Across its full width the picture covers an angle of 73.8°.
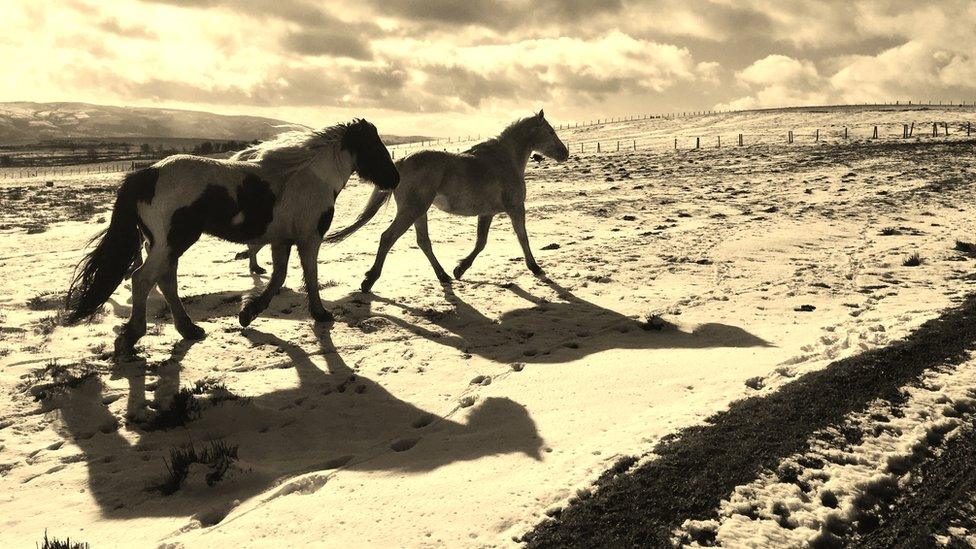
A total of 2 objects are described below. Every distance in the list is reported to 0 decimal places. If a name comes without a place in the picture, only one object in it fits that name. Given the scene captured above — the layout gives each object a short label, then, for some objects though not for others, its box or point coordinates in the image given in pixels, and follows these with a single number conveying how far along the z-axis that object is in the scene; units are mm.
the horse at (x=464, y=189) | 9828
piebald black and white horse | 6336
